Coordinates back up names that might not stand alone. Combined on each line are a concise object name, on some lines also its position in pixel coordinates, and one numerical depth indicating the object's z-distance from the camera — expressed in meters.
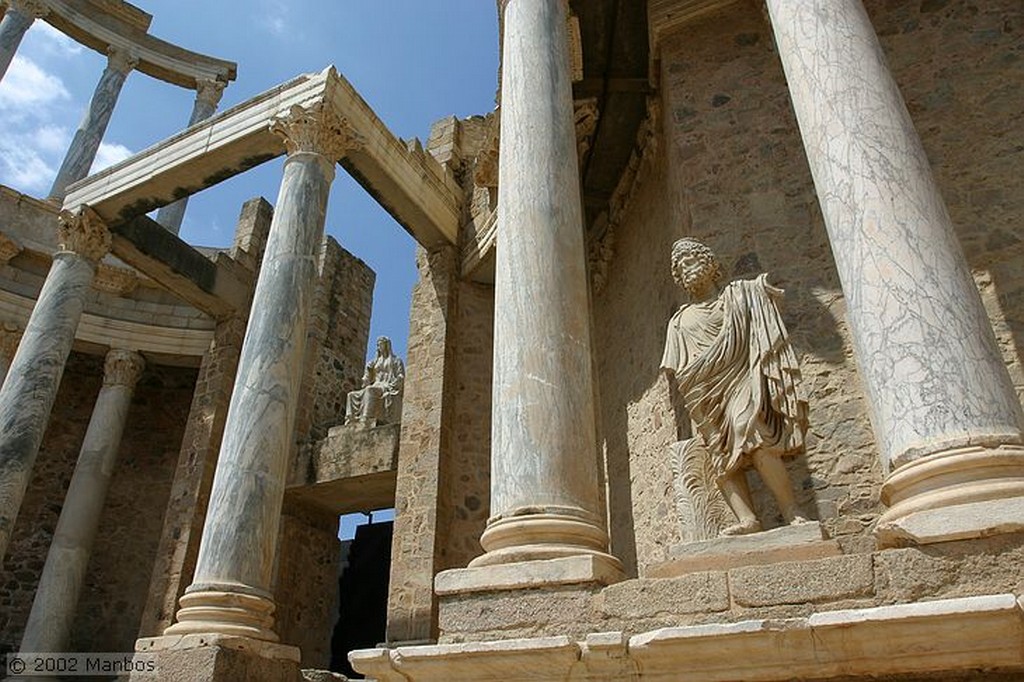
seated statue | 13.09
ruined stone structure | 3.50
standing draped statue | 4.48
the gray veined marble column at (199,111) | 16.86
